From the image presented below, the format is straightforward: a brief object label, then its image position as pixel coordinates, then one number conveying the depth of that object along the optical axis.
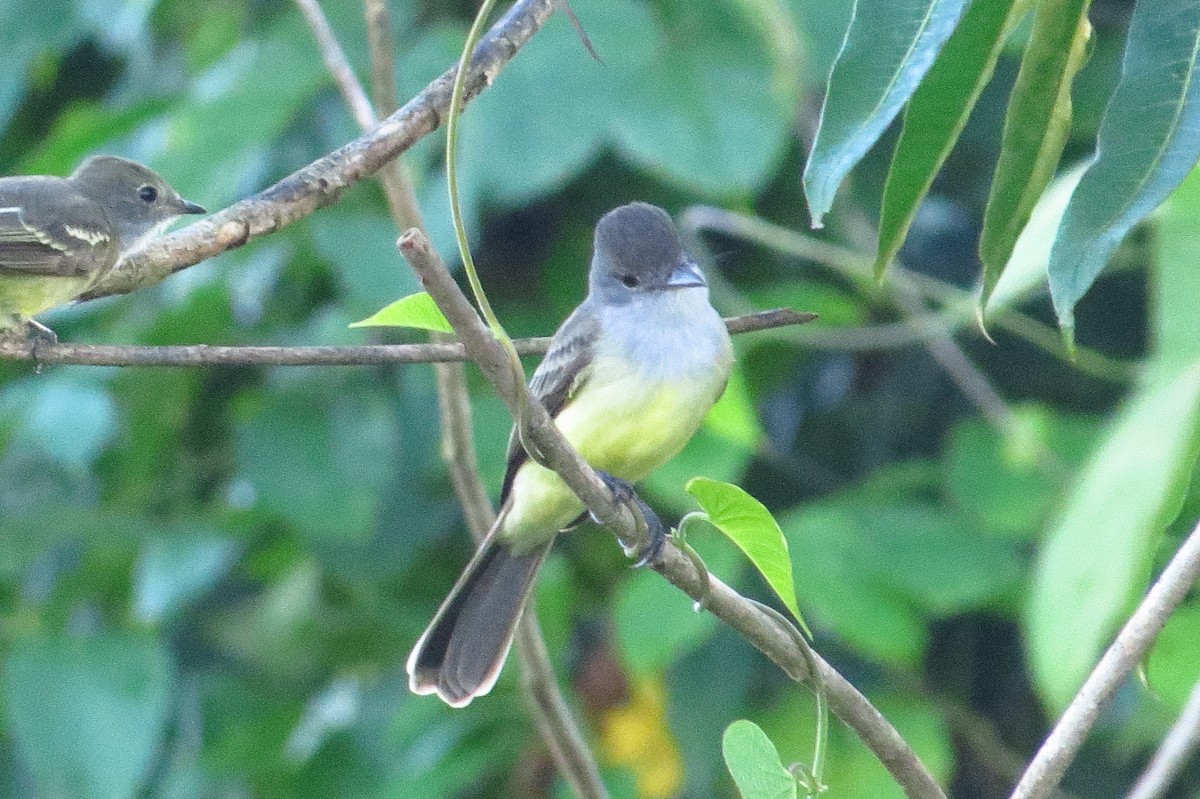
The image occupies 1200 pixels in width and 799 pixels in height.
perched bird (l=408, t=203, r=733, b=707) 5.57
